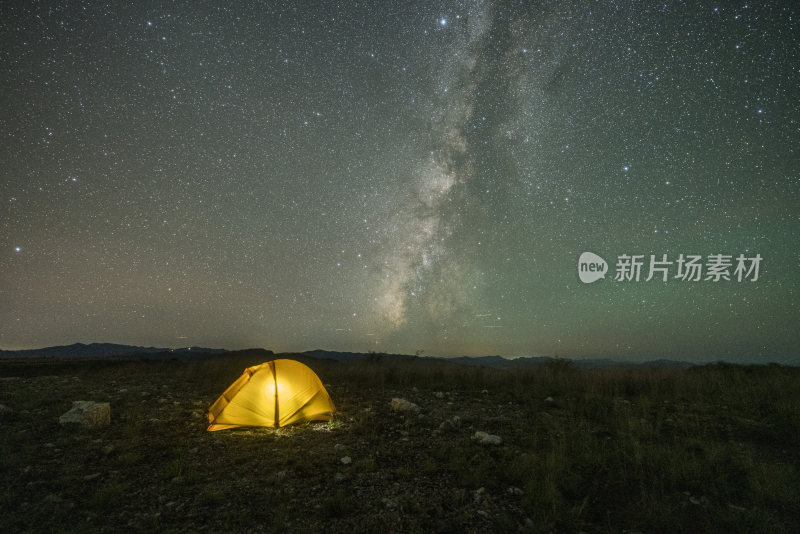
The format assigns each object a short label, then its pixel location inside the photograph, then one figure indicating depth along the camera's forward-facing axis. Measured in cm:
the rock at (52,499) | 436
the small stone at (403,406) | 845
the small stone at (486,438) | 627
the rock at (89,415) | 691
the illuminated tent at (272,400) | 739
